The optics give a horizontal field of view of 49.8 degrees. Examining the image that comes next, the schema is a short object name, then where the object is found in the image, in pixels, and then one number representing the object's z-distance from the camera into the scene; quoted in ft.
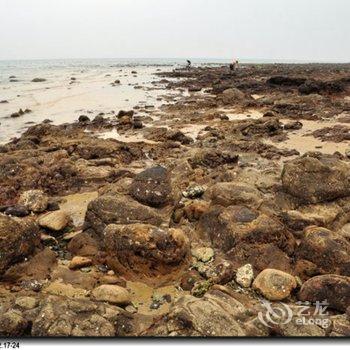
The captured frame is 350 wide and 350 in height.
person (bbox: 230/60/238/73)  175.44
